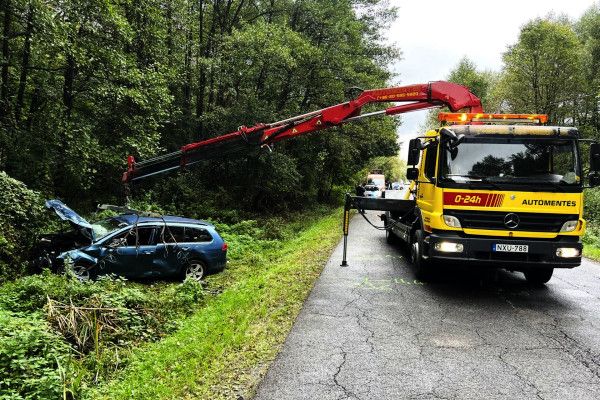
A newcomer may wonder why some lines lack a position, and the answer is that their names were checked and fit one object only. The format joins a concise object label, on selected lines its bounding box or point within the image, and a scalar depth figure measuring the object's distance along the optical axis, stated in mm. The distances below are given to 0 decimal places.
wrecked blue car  9133
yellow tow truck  6918
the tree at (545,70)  29844
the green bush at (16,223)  8930
